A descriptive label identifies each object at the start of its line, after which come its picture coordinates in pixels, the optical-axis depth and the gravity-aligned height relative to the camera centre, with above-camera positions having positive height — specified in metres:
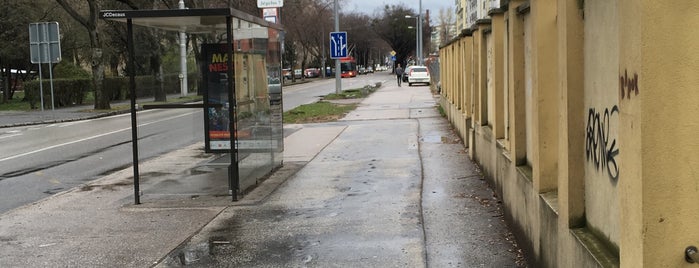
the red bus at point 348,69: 94.88 +2.97
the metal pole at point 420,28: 59.95 +5.40
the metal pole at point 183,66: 9.75 +0.43
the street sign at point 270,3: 20.17 +2.69
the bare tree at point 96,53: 28.89 +1.94
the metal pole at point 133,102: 8.08 -0.08
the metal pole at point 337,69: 33.05 +1.05
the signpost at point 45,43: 26.27 +2.19
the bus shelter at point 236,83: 8.01 +0.13
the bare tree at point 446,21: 126.90 +14.13
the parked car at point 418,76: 48.06 +0.84
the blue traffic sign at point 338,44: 29.36 +2.03
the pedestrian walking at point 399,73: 49.72 +1.12
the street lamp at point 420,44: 60.59 +4.03
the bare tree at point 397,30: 117.88 +10.32
